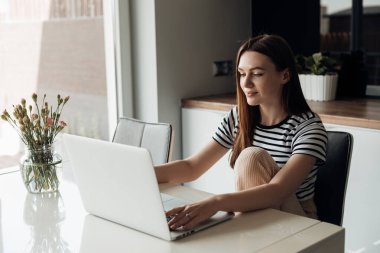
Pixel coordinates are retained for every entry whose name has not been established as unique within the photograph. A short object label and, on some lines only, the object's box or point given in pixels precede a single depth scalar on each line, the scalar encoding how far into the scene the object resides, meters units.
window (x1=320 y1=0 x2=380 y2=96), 2.82
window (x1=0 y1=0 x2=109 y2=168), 2.71
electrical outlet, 3.25
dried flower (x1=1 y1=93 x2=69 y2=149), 1.67
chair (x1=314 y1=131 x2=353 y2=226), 1.69
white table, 1.22
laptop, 1.24
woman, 1.53
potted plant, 2.80
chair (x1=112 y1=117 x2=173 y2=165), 2.05
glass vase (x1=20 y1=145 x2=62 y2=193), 1.68
